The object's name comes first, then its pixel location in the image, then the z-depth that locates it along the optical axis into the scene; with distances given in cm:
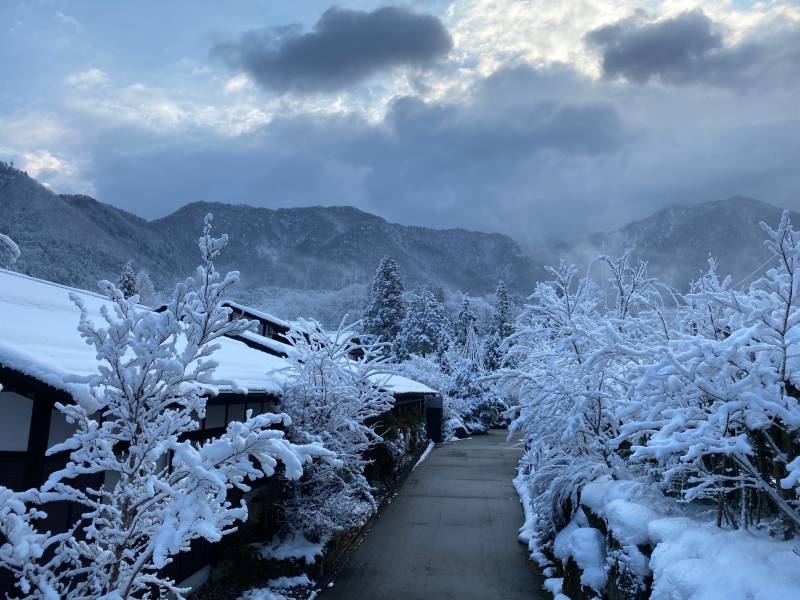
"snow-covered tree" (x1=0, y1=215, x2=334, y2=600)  369
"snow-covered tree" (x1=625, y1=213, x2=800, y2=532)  426
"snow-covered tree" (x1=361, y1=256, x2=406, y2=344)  5091
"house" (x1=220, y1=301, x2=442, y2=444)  1953
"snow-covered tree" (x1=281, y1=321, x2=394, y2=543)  1029
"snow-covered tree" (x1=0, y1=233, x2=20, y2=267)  484
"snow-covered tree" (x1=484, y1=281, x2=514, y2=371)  5178
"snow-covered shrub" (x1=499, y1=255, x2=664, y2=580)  866
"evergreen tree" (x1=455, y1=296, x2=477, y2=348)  6391
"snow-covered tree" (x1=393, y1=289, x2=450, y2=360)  5266
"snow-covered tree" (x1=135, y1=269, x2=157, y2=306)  8344
